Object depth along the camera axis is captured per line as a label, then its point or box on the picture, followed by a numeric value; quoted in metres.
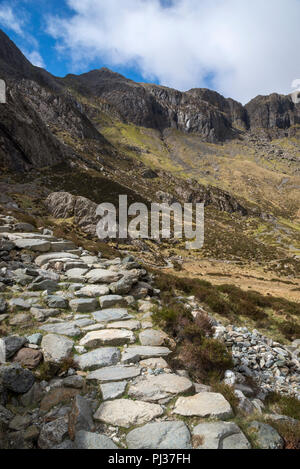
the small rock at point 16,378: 4.30
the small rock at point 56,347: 5.25
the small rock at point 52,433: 3.51
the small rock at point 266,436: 3.77
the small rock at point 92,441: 3.54
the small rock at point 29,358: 4.92
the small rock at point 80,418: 3.73
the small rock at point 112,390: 4.49
